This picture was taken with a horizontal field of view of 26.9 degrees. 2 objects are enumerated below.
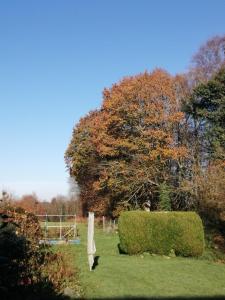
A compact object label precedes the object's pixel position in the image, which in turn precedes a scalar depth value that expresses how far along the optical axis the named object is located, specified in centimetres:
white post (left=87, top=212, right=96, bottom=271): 1461
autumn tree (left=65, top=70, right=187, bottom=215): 3700
